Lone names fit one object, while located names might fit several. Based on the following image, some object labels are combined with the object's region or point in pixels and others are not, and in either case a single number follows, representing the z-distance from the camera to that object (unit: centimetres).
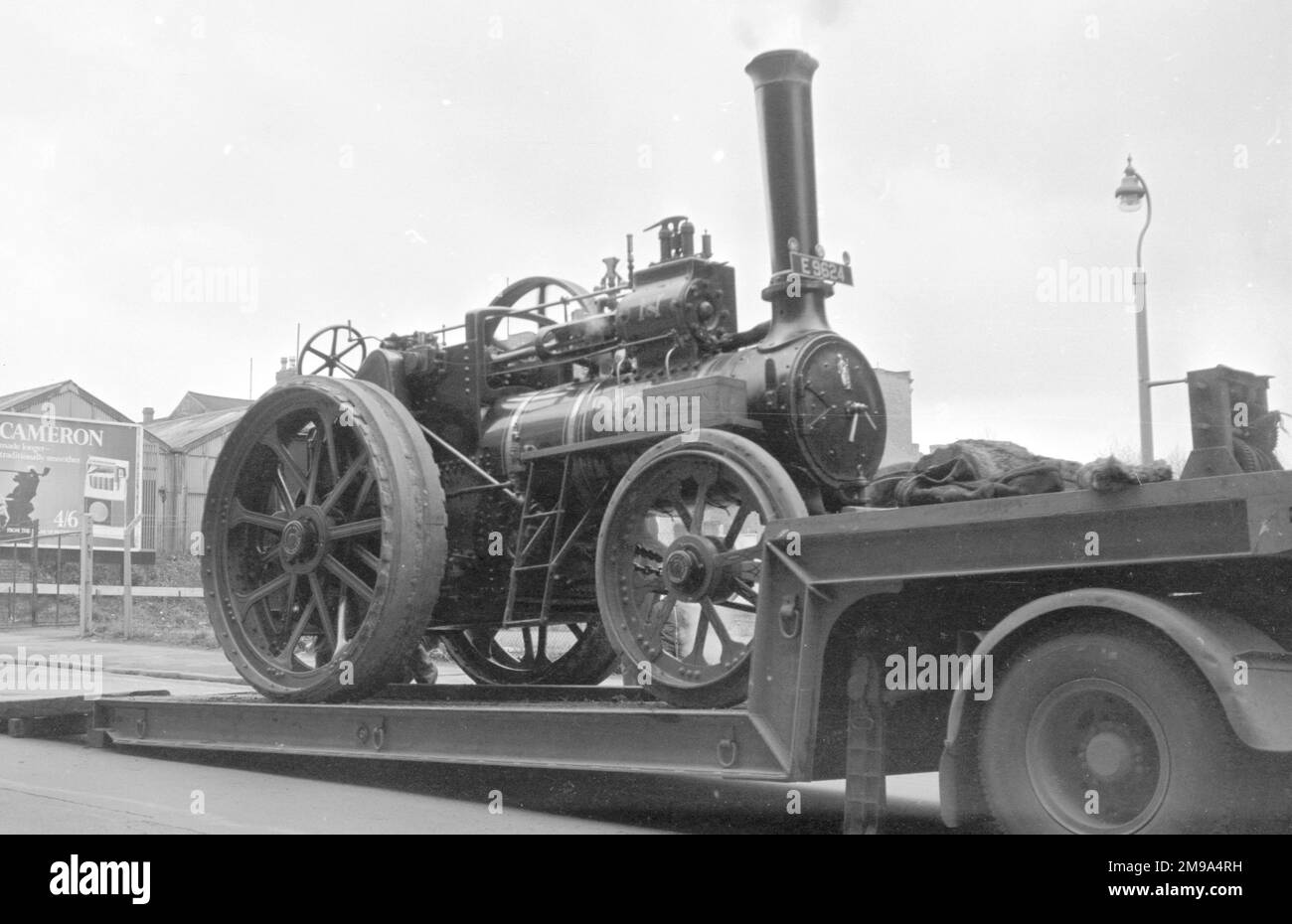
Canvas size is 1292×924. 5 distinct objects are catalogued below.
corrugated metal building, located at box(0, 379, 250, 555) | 4447
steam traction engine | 664
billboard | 3691
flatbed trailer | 430
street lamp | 836
